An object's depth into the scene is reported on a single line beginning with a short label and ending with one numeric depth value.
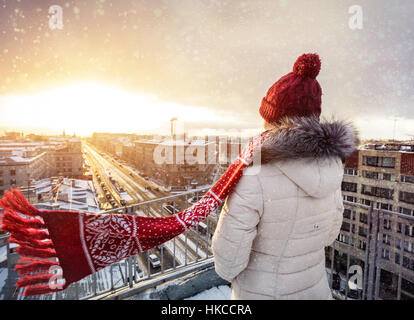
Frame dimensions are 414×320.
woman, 0.99
